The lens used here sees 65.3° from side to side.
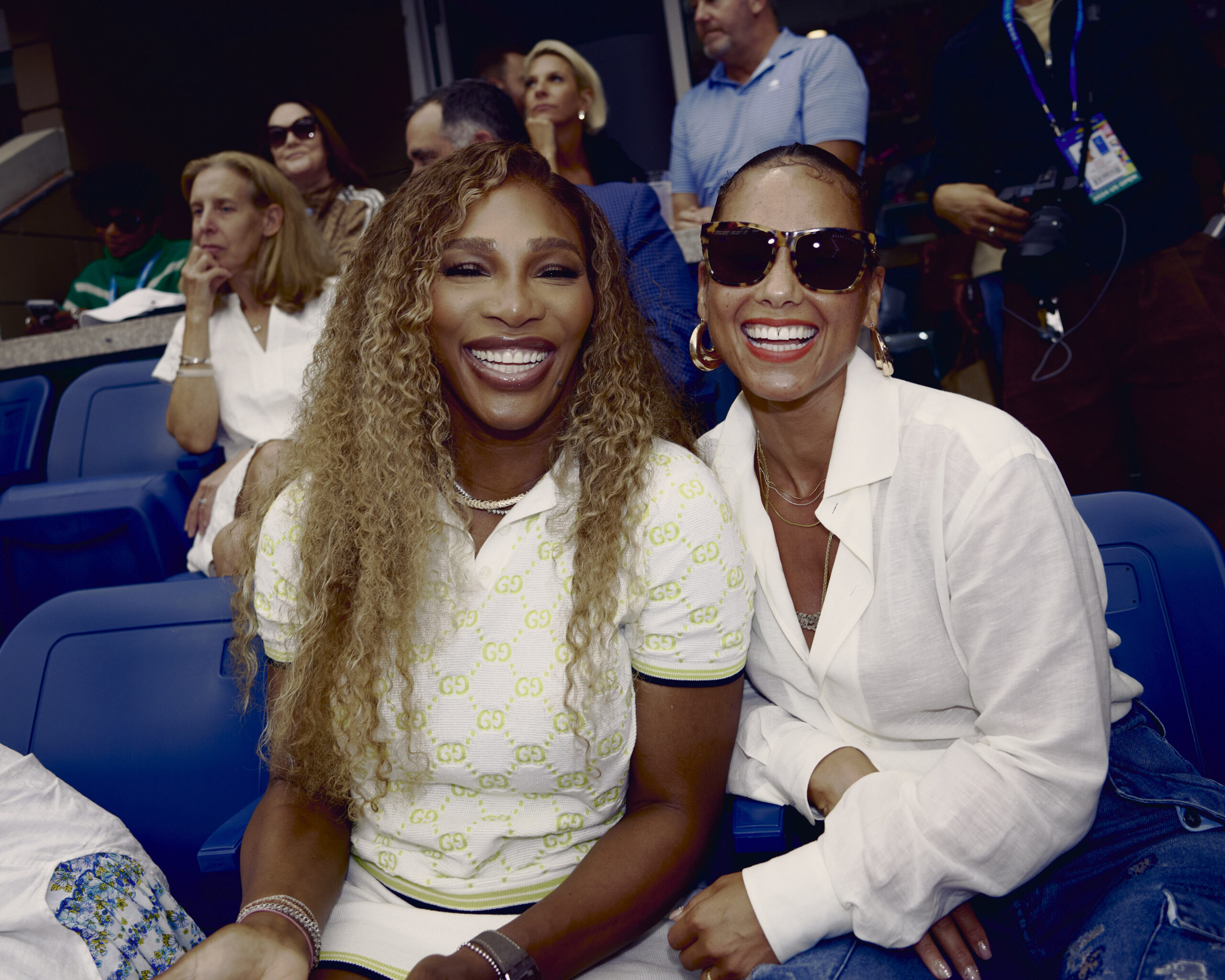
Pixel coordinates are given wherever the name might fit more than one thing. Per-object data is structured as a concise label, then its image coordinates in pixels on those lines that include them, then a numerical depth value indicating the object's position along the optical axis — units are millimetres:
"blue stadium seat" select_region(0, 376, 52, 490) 3068
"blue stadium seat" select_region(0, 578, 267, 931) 1553
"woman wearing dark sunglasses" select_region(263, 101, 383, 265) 3320
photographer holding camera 2158
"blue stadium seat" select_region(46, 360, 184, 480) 2832
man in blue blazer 2459
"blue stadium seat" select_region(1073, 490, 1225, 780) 1413
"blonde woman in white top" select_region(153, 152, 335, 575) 2555
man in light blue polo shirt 2816
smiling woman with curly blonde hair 1219
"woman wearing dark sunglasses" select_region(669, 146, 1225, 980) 1080
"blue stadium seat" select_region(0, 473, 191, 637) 2432
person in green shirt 4070
